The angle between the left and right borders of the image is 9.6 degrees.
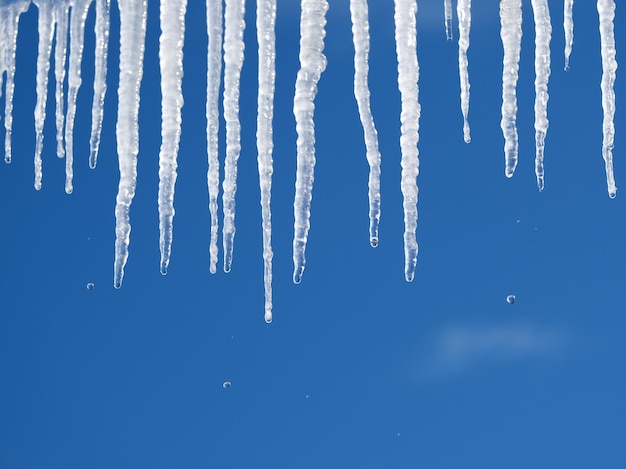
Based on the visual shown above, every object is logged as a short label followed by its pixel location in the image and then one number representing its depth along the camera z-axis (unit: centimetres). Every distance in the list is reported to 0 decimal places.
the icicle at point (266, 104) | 253
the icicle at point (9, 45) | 270
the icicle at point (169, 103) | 255
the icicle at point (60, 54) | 267
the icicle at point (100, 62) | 261
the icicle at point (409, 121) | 251
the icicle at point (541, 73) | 250
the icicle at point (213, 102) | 255
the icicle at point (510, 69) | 250
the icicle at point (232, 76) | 253
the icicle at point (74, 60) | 264
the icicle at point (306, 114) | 251
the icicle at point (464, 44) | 252
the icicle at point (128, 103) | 256
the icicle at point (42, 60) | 267
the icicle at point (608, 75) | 250
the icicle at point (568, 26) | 251
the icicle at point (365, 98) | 251
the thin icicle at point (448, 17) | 254
